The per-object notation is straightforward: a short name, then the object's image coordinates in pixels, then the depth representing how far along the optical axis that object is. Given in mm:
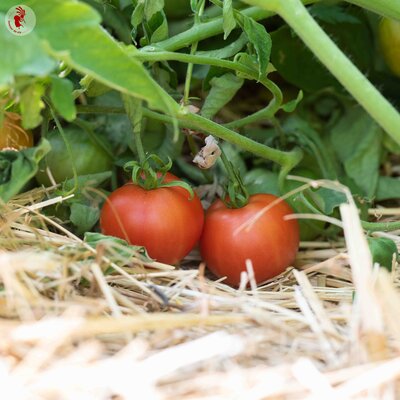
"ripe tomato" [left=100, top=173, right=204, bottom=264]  930
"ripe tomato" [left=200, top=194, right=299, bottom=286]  961
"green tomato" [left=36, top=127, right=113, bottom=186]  1049
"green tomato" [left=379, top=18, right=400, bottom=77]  1125
